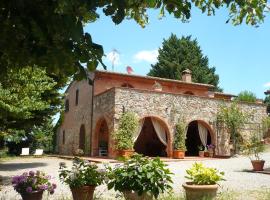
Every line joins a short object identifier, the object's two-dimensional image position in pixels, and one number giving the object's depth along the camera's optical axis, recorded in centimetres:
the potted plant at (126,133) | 1312
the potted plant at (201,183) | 471
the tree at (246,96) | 2217
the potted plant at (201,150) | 1571
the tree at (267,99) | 3245
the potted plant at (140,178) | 413
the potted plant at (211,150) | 1544
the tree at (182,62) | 2598
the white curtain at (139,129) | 1371
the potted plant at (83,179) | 459
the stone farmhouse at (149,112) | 1411
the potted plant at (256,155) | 951
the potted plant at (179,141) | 1422
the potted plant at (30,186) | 475
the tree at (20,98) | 740
